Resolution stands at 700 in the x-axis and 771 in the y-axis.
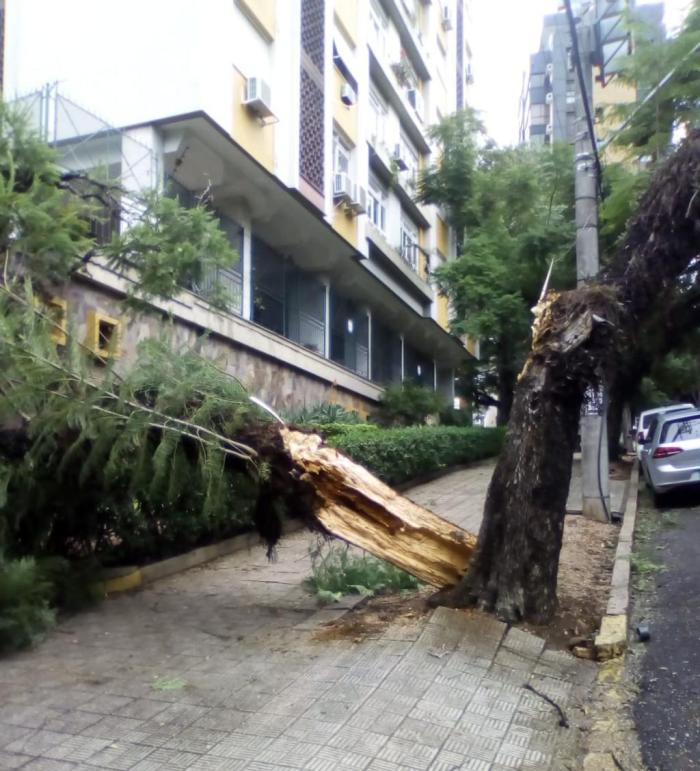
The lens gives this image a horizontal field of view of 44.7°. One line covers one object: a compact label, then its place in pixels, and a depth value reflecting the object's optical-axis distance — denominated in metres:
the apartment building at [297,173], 13.70
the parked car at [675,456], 14.28
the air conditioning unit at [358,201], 20.40
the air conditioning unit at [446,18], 36.28
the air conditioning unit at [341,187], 19.55
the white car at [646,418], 23.81
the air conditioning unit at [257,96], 14.84
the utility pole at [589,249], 12.30
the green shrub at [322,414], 17.05
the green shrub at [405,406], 24.75
